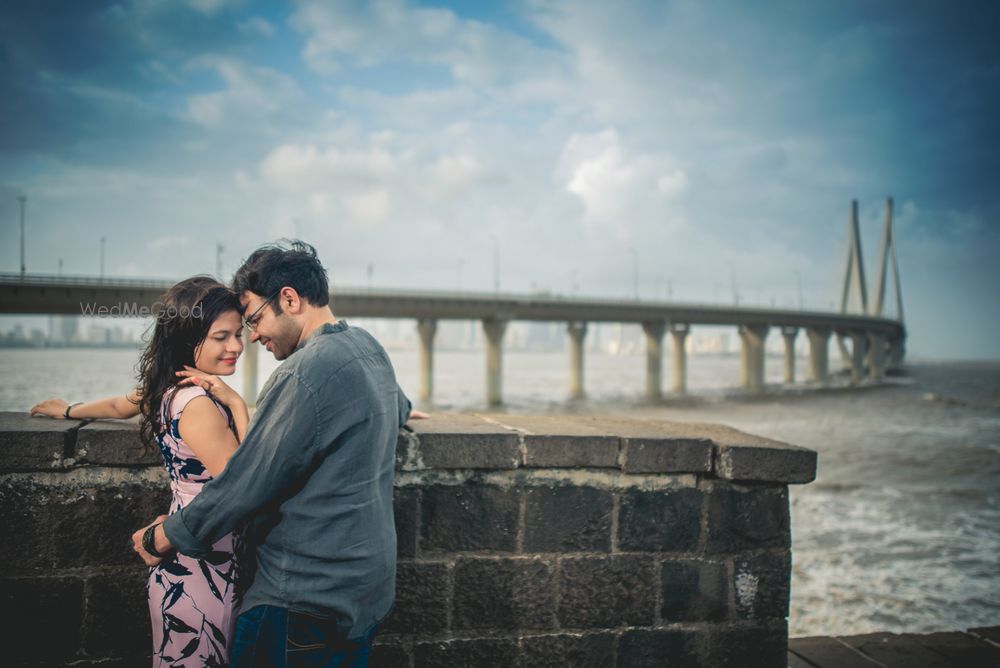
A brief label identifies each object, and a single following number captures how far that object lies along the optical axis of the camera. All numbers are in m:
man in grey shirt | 1.53
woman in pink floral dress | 1.74
